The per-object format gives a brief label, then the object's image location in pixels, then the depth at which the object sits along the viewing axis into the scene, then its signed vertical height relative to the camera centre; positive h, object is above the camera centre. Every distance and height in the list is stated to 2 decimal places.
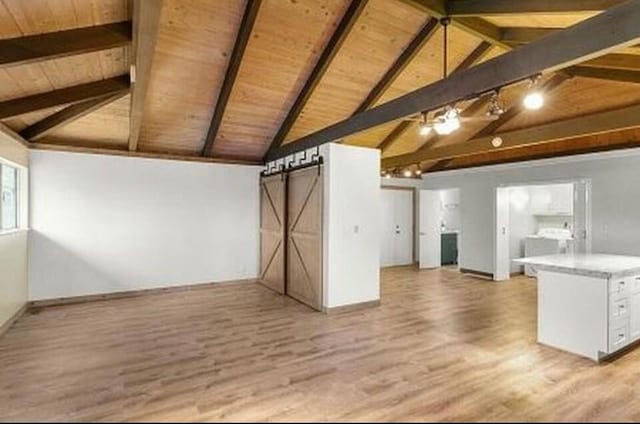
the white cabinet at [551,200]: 8.66 +0.31
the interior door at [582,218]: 6.77 -0.11
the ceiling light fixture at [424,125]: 4.00 +0.97
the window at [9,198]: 4.73 +0.17
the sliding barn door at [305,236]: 5.47 -0.41
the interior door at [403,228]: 9.92 -0.45
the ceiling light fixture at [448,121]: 3.67 +0.95
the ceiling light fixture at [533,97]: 3.03 +1.00
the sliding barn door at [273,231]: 6.57 -0.39
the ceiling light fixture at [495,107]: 3.35 +0.99
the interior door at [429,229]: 9.60 -0.46
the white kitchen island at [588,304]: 3.64 -0.99
